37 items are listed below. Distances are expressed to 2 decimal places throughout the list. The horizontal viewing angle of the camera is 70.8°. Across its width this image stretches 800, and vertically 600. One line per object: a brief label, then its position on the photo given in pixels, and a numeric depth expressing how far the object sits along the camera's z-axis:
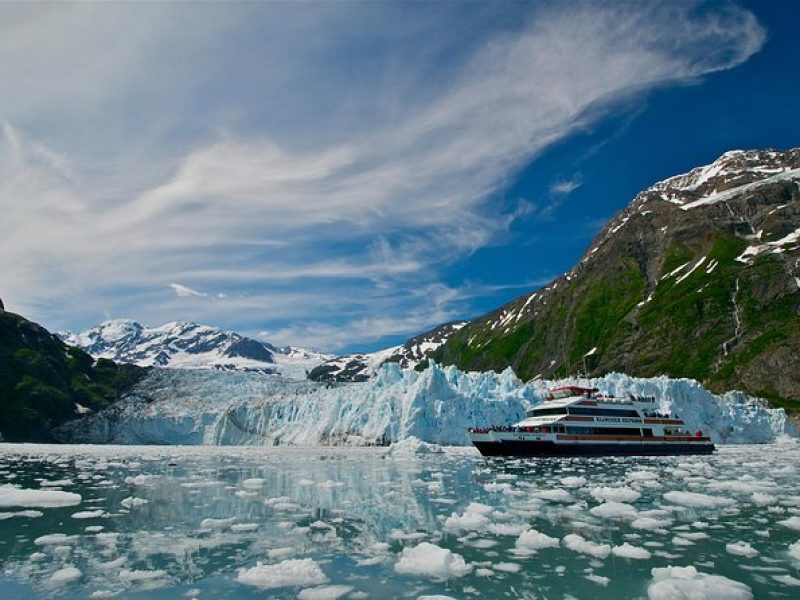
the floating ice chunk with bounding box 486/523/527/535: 13.39
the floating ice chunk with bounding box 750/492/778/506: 17.52
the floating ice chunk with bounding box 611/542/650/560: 10.82
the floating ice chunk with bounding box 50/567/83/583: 9.51
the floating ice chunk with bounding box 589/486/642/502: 18.22
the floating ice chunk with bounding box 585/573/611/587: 9.33
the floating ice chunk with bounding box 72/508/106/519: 15.28
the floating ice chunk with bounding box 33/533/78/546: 12.23
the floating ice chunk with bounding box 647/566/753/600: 8.40
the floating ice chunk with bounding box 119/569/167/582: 9.66
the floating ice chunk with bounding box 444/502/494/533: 13.86
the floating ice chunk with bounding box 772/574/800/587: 9.27
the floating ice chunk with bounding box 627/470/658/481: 25.27
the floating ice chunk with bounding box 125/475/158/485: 24.22
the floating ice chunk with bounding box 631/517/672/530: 13.77
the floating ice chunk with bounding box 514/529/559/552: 11.84
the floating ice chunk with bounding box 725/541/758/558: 11.05
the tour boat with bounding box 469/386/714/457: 40.91
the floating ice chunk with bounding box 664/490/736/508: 17.09
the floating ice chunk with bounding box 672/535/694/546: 11.93
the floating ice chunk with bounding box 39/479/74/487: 23.29
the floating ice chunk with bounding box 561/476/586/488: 22.76
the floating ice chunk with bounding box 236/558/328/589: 9.38
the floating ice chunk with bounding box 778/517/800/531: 13.73
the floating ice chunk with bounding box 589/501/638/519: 15.23
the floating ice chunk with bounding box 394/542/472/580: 9.98
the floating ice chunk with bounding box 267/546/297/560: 11.06
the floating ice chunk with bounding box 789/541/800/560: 10.84
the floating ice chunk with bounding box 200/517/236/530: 14.16
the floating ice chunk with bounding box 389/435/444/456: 43.88
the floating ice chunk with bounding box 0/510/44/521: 15.31
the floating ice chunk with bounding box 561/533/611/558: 11.17
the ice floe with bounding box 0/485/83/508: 17.11
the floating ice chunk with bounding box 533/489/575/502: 18.66
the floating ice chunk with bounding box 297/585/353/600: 8.65
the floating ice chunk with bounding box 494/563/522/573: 10.09
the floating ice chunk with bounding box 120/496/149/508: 17.59
